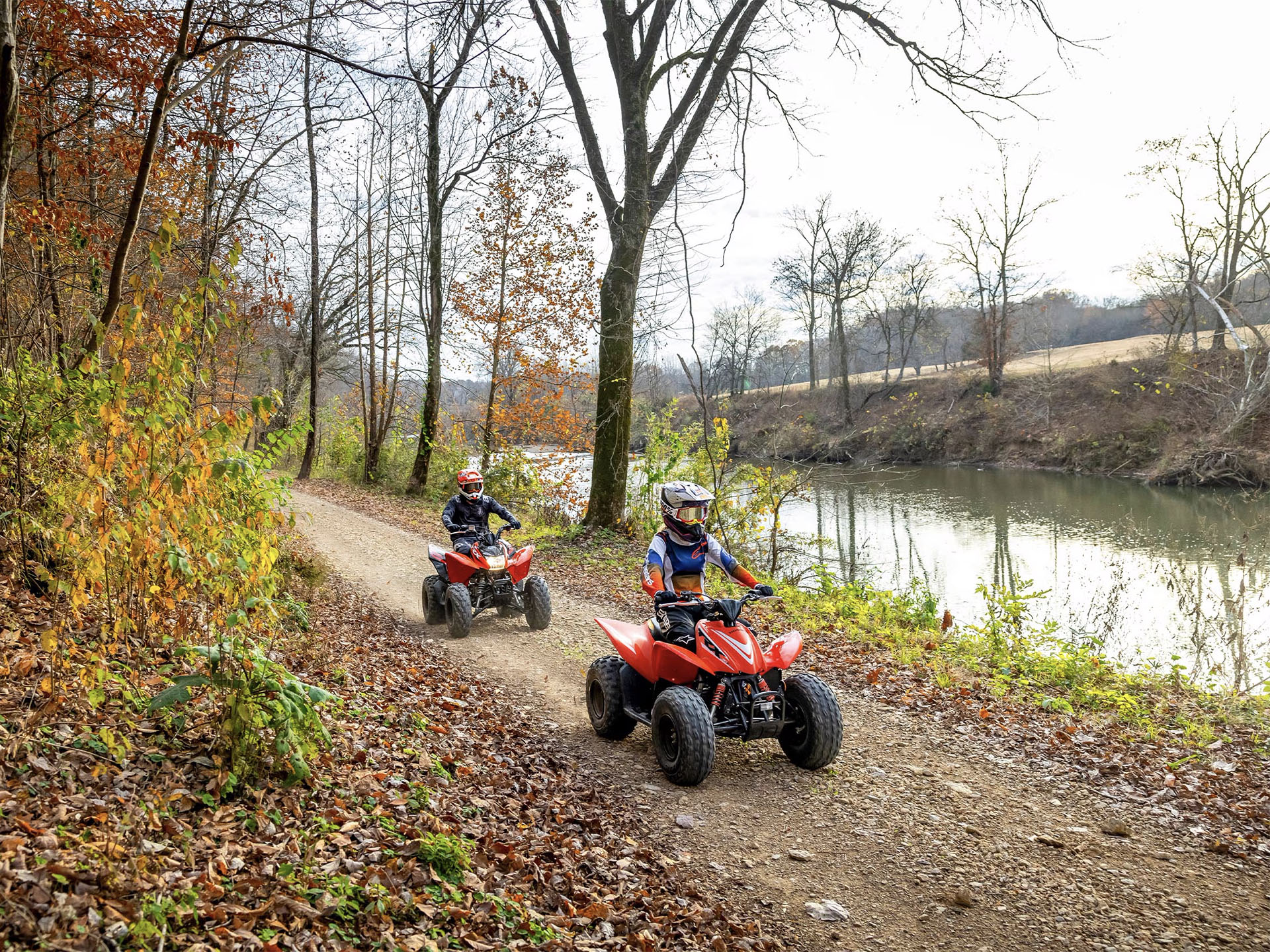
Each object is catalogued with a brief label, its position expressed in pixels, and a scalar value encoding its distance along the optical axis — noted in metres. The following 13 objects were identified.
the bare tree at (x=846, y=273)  36.19
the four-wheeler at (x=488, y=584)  8.45
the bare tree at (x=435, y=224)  17.95
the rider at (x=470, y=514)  8.81
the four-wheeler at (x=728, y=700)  4.69
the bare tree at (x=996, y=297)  34.47
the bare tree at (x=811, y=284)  34.72
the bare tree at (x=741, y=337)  36.81
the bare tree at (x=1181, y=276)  28.30
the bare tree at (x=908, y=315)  39.81
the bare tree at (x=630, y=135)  11.91
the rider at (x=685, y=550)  5.66
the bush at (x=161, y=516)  3.47
